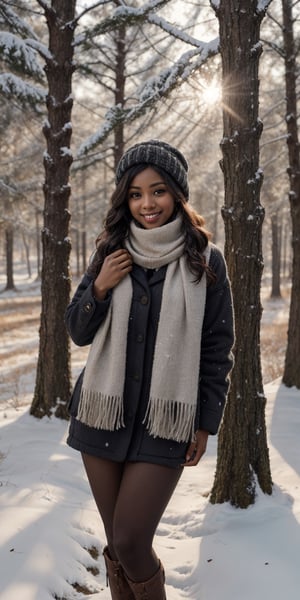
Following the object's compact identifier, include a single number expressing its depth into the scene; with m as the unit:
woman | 2.21
